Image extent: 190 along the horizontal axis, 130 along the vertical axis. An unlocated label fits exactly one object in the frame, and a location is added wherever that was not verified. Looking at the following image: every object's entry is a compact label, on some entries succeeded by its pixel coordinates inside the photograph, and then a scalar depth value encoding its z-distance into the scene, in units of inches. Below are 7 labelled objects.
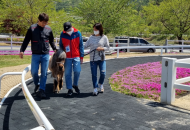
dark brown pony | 259.0
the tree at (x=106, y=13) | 940.0
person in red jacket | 257.4
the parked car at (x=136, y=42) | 1065.4
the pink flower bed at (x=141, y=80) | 280.9
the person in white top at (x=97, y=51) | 267.3
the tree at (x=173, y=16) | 1027.3
